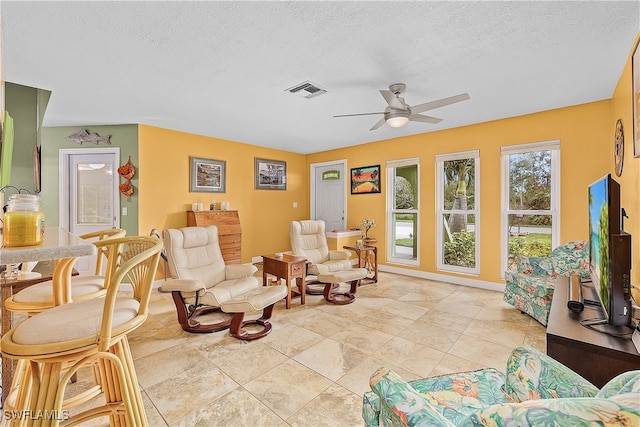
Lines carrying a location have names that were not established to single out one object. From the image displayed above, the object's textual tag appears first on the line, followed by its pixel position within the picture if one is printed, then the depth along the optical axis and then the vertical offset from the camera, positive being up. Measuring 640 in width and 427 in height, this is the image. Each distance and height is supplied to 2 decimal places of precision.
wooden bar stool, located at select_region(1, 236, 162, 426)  0.98 -0.48
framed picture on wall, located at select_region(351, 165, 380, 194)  5.45 +0.66
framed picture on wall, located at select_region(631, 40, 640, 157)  2.03 +0.86
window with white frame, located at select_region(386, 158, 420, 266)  4.98 +0.03
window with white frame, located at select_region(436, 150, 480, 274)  4.30 +0.02
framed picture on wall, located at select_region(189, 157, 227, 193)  4.78 +0.67
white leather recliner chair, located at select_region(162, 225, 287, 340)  2.61 -0.74
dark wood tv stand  1.27 -0.65
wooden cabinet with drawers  4.57 -0.22
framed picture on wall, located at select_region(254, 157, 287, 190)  5.78 +0.83
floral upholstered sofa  0.56 -0.60
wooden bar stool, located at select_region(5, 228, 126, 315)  1.45 -0.45
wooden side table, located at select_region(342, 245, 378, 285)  4.48 -0.77
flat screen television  1.36 -0.23
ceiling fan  2.66 +1.03
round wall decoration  2.66 +0.63
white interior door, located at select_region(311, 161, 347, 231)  6.09 +0.43
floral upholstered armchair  2.82 -0.71
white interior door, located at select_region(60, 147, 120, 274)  4.17 +0.33
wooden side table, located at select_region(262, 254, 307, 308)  3.40 -0.70
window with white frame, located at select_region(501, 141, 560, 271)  3.65 +0.17
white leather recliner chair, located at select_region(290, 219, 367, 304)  3.65 -0.71
